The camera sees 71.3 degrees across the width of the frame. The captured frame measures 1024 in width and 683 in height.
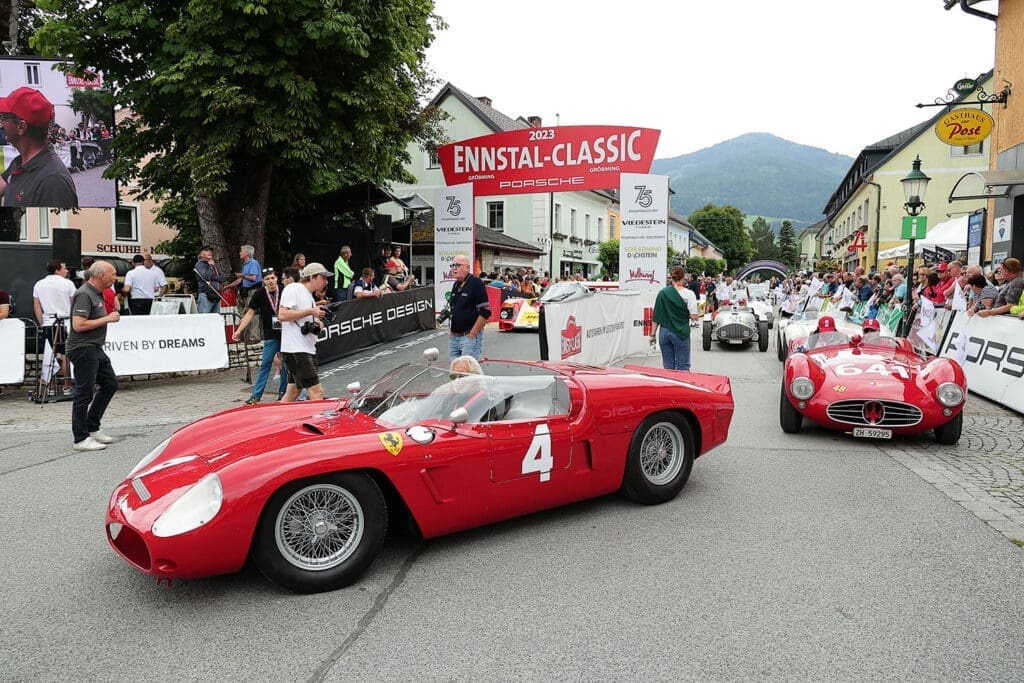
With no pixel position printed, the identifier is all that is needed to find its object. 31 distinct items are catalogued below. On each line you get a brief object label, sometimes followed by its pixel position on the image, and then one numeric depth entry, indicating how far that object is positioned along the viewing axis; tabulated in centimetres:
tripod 941
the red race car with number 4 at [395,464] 325
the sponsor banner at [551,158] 1442
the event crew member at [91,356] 629
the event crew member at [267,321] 812
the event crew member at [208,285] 1275
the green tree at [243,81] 1181
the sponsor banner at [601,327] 1070
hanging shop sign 1437
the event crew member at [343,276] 1479
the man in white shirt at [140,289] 1283
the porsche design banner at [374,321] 1262
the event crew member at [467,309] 843
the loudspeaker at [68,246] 1193
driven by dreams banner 985
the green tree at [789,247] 12629
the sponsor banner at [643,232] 1419
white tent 1822
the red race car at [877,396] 625
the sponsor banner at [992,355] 820
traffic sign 1242
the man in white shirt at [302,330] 704
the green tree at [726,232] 11275
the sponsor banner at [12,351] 935
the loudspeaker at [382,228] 1986
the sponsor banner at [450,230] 1606
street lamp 1278
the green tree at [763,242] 13338
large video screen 1550
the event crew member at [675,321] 870
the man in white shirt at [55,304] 952
